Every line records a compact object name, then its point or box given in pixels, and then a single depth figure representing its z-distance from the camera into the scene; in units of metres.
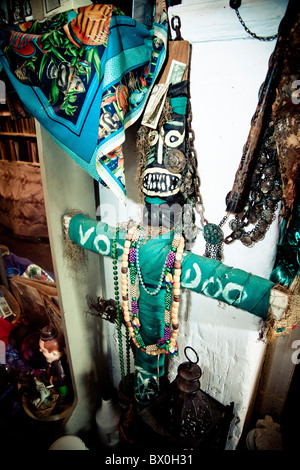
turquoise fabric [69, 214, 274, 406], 1.00
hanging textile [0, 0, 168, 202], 0.93
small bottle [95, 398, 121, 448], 1.89
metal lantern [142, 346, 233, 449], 1.20
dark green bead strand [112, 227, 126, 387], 1.34
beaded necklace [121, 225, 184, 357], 1.16
